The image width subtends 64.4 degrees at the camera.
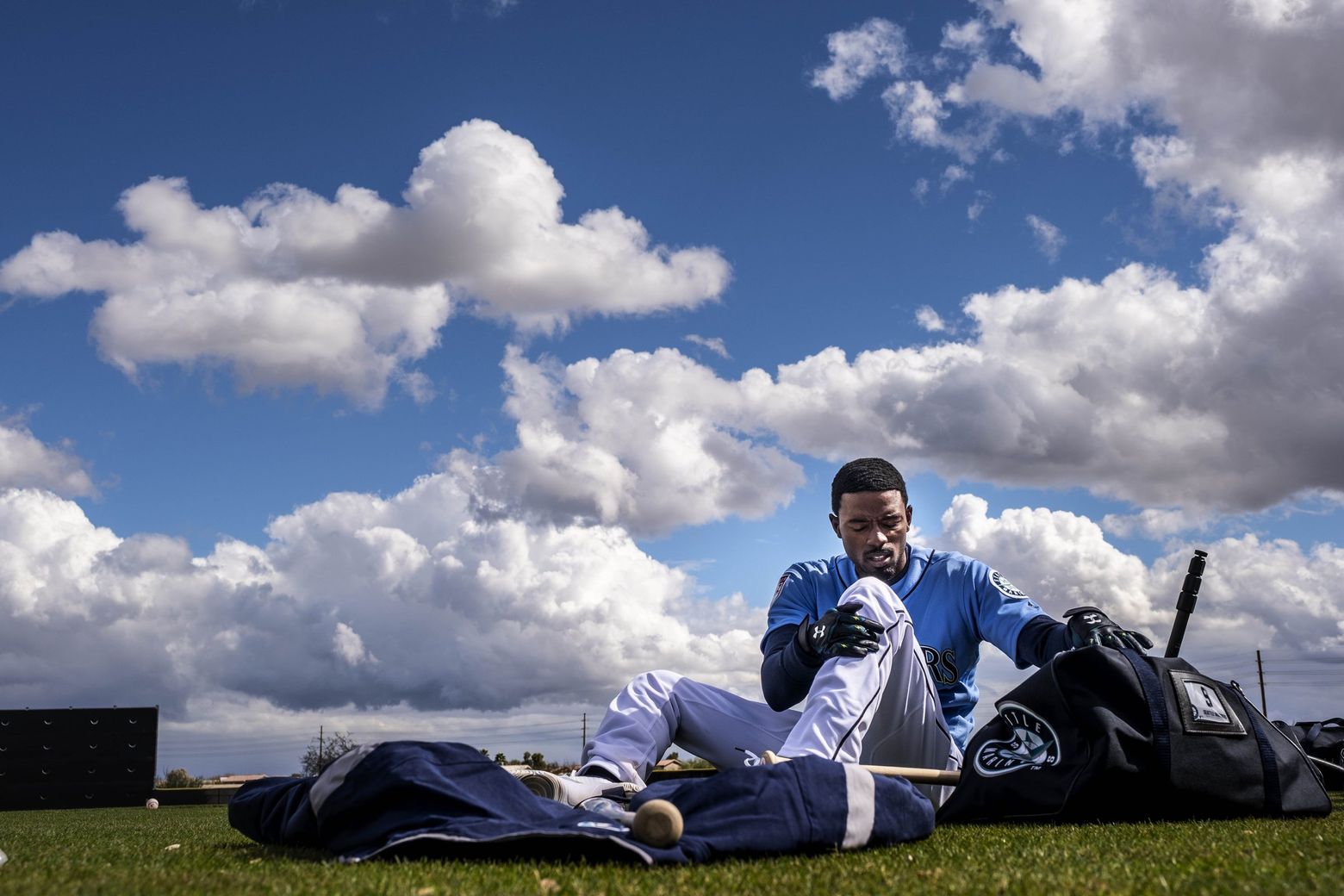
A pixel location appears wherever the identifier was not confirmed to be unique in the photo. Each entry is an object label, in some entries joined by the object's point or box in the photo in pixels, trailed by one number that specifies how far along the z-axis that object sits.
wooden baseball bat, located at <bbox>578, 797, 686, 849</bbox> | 2.40
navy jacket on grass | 2.48
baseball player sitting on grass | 3.50
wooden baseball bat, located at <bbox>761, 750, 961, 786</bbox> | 3.65
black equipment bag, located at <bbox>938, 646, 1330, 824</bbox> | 3.70
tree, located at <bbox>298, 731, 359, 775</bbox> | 32.49
